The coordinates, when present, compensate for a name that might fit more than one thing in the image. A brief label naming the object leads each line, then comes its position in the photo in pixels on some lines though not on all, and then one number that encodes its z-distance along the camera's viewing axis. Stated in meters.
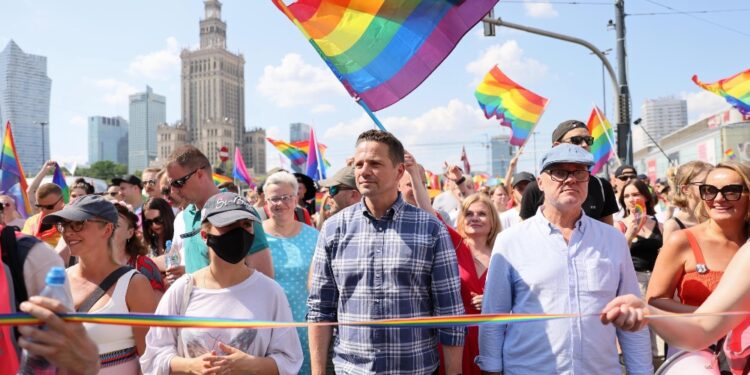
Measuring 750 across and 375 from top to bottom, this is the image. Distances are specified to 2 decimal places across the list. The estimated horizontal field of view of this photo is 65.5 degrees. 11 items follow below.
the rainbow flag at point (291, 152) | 18.88
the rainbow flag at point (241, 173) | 18.05
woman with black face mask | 2.76
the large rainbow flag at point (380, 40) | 4.06
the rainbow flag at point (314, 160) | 13.82
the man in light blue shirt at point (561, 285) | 2.90
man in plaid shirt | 2.98
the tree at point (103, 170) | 98.25
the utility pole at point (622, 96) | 10.87
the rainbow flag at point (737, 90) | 10.02
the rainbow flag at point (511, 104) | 11.11
